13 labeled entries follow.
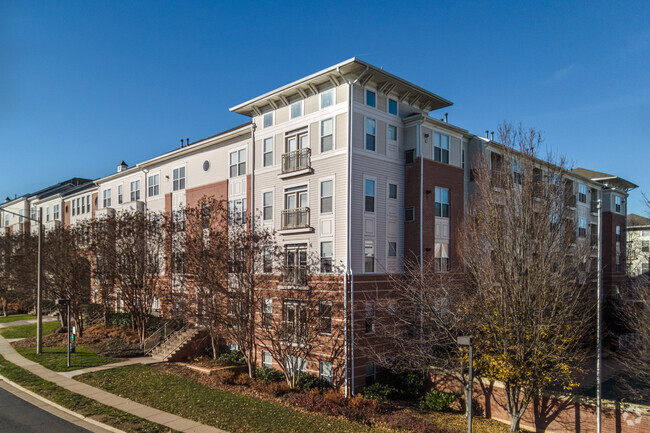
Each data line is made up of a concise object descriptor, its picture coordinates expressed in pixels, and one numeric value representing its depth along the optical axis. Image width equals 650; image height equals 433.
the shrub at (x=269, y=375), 23.53
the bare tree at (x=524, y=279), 17.41
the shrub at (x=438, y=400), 21.06
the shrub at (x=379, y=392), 20.95
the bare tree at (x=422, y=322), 19.58
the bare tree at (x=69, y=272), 33.75
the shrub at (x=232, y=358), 26.40
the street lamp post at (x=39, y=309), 27.16
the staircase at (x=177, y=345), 27.08
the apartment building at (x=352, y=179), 22.55
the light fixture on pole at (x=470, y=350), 13.61
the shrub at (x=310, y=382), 21.90
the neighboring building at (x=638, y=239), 49.26
